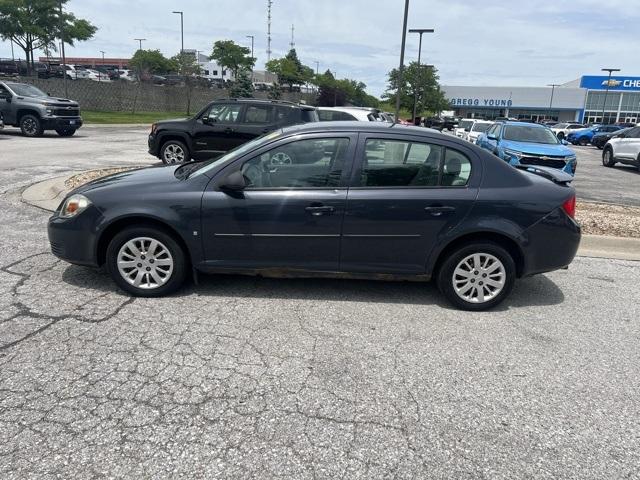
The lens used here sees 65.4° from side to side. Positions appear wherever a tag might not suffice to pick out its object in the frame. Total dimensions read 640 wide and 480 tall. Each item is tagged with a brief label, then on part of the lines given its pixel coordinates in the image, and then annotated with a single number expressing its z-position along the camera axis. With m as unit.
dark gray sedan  4.38
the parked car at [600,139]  33.17
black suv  11.38
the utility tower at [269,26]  90.12
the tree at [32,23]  41.50
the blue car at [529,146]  11.98
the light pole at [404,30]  14.52
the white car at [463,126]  24.61
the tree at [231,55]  68.62
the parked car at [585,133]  38.66
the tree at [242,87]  43.78
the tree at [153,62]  74.50
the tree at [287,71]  72.50
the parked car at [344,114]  12.80
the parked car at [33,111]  18.03
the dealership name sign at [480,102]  84.75
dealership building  80.25
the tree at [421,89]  49.44
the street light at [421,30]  22.50
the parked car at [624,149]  17.81
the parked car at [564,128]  40.91
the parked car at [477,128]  21.70
